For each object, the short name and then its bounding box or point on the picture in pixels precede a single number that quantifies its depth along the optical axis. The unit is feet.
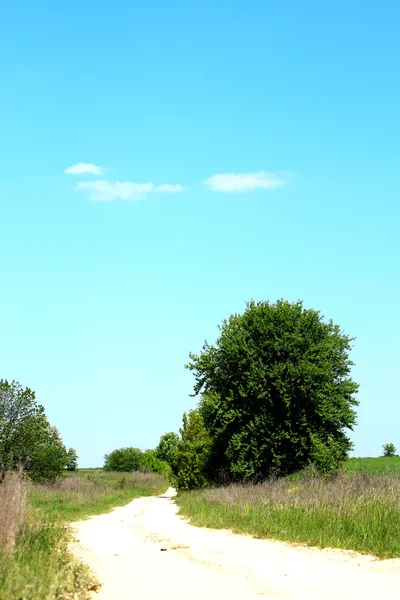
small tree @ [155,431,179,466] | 420.36
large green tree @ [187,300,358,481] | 123.13
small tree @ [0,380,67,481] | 136.56
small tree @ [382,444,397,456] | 305.02
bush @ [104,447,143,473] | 416.87
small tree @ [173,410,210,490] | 152.35
